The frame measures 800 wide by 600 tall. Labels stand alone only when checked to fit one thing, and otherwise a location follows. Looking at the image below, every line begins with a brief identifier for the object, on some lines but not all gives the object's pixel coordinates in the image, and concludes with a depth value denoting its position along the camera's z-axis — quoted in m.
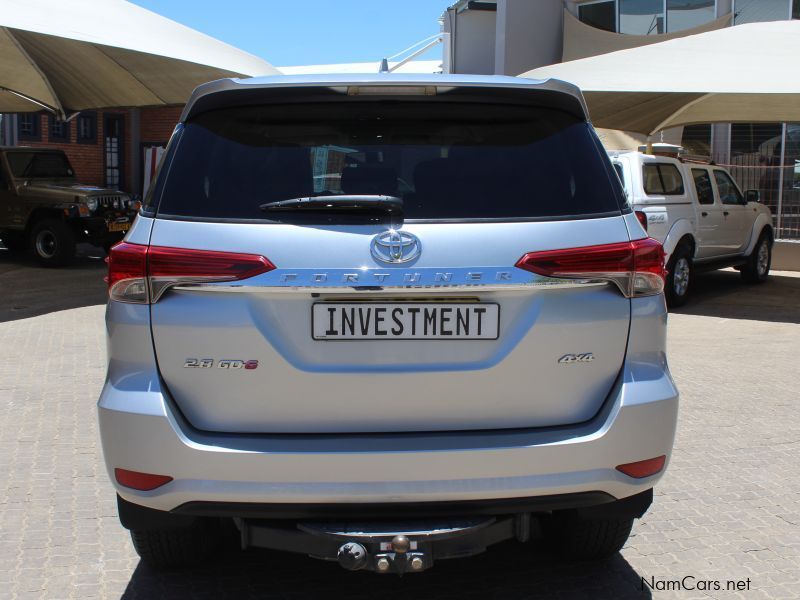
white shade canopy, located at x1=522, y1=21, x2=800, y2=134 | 13.26
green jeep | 15.05
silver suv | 2.73
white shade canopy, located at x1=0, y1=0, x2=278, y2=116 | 13.48
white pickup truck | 11.81
